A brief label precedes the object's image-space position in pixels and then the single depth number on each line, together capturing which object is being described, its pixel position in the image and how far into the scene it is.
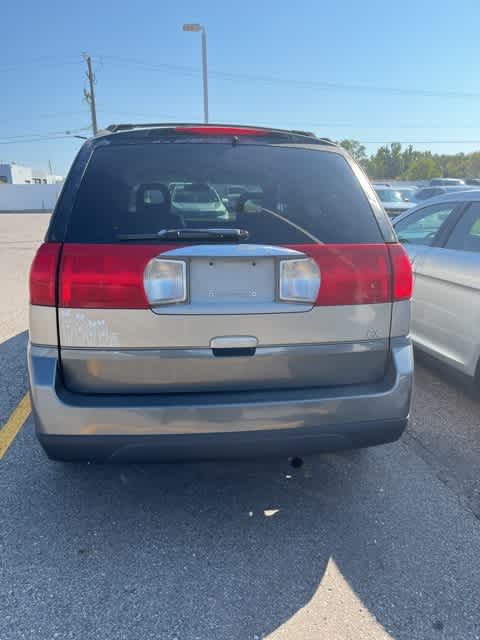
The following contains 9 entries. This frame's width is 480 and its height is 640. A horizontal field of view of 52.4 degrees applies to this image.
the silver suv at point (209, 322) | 2.00
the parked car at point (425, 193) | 19.76
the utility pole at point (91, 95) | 37.78
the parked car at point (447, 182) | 30.58
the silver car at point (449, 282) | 3.62
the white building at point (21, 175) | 82.75
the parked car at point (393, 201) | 14.57
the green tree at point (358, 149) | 102.99
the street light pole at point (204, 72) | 17.61
